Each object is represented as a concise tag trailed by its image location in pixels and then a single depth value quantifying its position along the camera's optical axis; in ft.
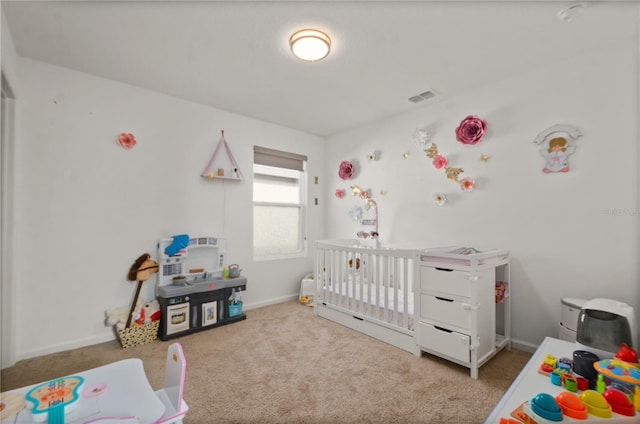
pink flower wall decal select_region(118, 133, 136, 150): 8.44
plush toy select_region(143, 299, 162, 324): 8.34
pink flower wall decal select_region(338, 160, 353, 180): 12.41
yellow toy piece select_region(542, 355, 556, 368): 4.55
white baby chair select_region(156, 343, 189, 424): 3.22
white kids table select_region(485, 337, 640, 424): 3.28
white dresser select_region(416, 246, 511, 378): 6.37
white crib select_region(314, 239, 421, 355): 7.61
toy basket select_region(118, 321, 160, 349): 7.75
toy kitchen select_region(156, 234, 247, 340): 8.53
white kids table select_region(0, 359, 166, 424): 2.95
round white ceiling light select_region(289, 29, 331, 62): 6.12
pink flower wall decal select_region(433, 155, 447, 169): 9.33
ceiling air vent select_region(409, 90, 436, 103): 8.99
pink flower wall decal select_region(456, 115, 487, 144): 8.37
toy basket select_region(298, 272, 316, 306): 11.73
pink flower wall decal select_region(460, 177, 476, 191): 8.68
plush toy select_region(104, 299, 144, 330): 8.07
